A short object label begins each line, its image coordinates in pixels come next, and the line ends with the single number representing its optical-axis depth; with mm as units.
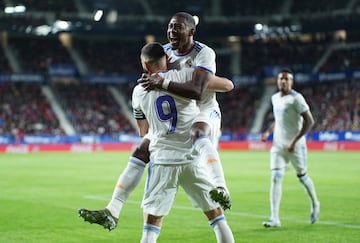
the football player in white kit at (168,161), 12648
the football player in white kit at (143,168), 12407
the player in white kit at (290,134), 22383
